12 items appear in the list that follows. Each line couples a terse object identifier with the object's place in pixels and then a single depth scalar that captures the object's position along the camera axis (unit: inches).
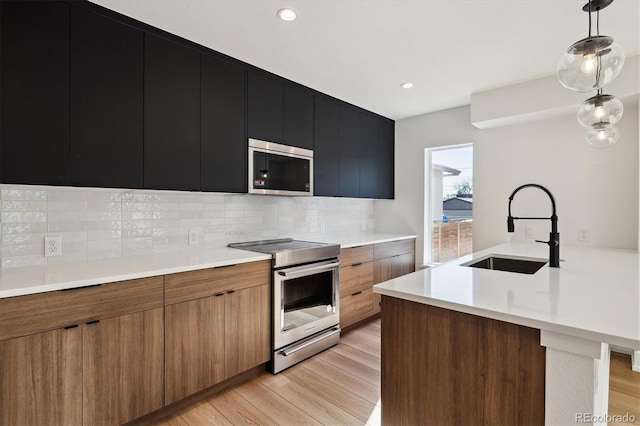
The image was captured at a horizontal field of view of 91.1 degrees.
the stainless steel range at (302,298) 93.0
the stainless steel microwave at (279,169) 100.8
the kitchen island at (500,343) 38.7
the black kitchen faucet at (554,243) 71.9
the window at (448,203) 146.2
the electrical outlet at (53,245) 74.1
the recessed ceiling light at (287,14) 71.9
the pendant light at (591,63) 49.1
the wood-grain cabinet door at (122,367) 61.5
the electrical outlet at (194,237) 99.6
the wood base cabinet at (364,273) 118.7
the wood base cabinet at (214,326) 73.2
